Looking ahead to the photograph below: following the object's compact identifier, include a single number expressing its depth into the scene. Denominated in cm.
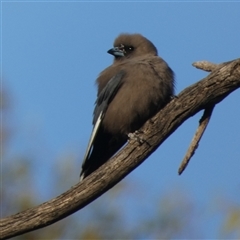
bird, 1241
